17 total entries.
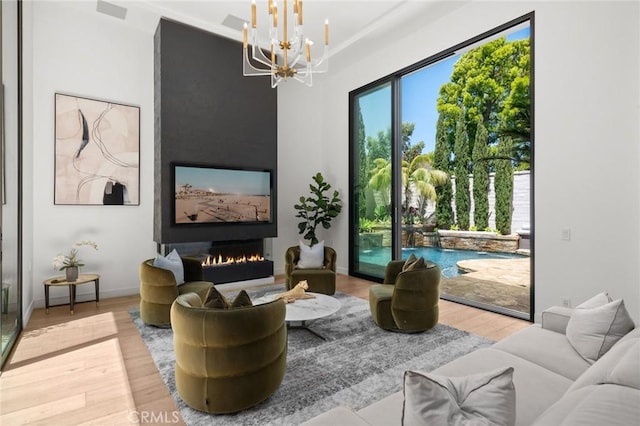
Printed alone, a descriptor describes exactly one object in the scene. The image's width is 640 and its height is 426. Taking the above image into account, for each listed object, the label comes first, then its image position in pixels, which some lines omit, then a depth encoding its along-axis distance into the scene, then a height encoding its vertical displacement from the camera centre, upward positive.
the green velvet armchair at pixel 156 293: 3.42 -0.84
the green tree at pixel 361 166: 5.85 +0.78
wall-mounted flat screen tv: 4.75 +0.24
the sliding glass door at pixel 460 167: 4.28 +0.62
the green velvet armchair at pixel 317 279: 4.47 -0.90
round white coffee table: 2.92 -0.89
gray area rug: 2.09 -1.20
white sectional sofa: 1.08 -0.81
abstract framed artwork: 4.28 +0.77
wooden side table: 3.93 -0.84
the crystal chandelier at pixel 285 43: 2.87 +1.55
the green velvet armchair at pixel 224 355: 1.98 -0.86
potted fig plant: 5.90 +0.03
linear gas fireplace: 4.95 -0.75
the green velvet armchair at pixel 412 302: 3.24 -0.89
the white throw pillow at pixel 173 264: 3.64 -0.58
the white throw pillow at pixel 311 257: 4.75 -0.66
